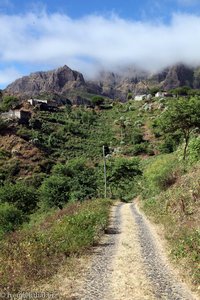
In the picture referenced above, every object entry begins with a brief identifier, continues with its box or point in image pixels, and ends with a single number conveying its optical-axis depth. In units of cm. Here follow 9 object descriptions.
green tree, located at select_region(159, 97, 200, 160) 2547
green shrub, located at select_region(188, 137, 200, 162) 2446
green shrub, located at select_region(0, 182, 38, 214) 3213
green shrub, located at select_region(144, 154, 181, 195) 2446
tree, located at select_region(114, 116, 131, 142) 7485
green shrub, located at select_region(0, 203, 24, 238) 2484
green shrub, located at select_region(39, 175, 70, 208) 3242
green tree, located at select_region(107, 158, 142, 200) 4326
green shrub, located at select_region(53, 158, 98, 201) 3183
